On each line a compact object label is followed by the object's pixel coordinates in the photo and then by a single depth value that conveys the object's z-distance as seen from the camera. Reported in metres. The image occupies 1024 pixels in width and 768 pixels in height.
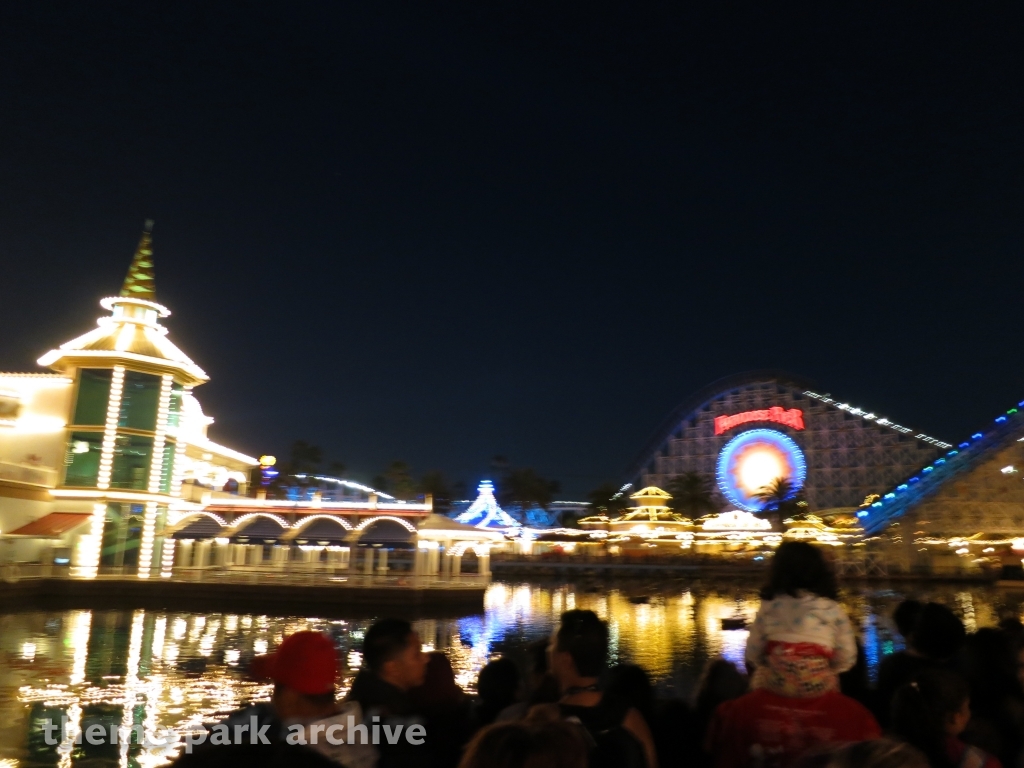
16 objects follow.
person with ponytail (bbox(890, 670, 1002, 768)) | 2.92
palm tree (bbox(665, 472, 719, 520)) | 71.50
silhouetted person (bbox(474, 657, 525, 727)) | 4.29
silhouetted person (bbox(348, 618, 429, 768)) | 3.41
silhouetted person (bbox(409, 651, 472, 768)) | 4.03
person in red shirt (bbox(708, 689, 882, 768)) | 3.05
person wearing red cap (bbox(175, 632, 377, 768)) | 2.71
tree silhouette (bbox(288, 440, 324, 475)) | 89.50
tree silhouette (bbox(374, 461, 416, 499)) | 86.38
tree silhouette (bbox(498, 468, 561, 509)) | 89.31
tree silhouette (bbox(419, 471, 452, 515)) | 86.25
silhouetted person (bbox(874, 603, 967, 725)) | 4.31
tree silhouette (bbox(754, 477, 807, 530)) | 64.56
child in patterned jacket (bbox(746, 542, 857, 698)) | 3.17
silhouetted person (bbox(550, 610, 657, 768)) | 2.93
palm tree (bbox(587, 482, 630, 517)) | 76.69
